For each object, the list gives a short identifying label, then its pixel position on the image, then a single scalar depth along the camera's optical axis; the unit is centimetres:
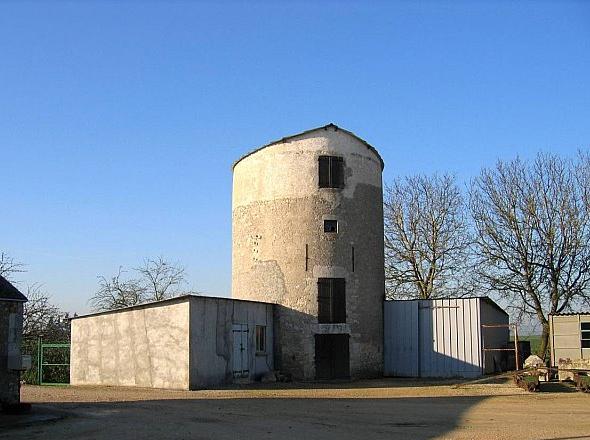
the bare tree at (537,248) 3638
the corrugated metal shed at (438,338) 2802
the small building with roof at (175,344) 2298
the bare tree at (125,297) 4502
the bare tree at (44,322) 3494
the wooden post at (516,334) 2520
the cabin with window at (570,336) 2658
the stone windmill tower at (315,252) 2780
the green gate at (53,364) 2795
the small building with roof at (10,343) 1593
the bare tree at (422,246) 4250
